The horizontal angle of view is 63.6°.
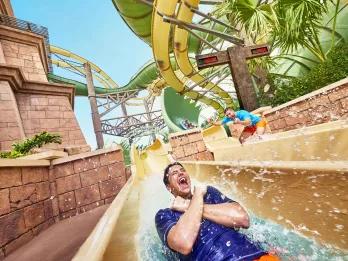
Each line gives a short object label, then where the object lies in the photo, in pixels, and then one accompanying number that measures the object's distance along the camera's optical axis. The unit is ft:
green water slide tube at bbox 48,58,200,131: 56.13
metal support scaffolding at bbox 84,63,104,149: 54.60
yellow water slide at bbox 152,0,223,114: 24.23
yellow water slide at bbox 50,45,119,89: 63.58
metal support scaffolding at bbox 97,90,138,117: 60.18
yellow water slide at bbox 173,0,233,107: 25.11
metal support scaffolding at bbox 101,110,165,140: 63.41
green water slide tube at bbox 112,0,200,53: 34.55
